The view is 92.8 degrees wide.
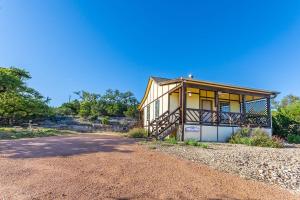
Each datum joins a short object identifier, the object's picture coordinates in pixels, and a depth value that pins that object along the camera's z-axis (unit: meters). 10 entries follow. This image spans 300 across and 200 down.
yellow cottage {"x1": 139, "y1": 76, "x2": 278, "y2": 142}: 8.01
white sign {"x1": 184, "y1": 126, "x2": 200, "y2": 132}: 7.81
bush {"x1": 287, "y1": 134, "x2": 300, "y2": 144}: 9.74
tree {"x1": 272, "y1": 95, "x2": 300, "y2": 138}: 10.92
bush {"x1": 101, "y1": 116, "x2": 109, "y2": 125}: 16.32
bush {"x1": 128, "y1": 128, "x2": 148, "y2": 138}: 8.03
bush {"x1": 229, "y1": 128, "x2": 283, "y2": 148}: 6.98
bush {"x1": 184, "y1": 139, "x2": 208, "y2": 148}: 5.88
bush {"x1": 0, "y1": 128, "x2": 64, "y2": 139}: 7.73
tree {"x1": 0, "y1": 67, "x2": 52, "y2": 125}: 12.28
